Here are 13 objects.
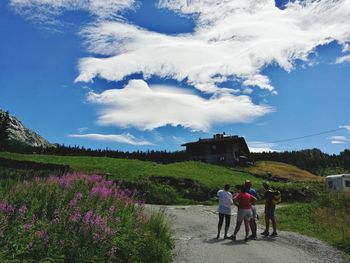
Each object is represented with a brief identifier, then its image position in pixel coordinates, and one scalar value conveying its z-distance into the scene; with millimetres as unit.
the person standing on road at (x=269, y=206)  16348
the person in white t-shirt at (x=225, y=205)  15547
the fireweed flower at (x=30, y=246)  6664
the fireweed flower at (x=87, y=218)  8117
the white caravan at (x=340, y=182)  41600
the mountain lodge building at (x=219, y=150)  75125
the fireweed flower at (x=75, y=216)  8009
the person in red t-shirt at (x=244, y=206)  15328
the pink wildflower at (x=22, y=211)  7508
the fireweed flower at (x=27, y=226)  7180
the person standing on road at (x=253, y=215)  15516
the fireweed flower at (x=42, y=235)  7020
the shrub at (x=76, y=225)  6969
